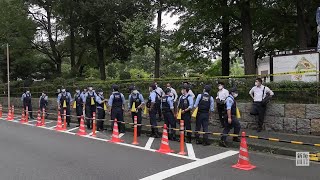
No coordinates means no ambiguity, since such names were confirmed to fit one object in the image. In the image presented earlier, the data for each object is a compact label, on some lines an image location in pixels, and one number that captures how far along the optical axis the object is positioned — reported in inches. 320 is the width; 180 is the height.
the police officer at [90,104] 434.6
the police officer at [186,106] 318.1
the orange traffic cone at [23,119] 527.6
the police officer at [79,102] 467.5
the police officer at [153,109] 356.4
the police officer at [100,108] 417.2
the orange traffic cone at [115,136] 326.8
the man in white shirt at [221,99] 349.7
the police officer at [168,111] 333.9
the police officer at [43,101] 567.6
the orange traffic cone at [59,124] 433.8
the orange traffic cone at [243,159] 216.5
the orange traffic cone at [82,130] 382.8
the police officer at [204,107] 303.0
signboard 342.8
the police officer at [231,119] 290.2
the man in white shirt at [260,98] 333.9
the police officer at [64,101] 493.5
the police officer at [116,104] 372.3
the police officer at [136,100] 362.7
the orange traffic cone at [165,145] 274.7
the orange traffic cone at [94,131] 372.7
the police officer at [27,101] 593.9
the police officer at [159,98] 376.4
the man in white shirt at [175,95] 422.2
